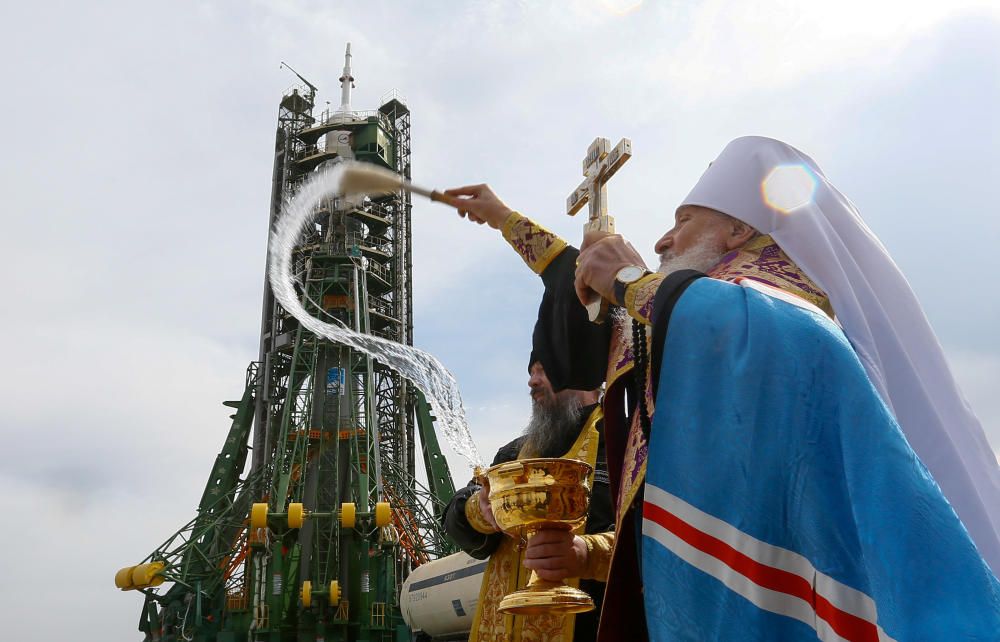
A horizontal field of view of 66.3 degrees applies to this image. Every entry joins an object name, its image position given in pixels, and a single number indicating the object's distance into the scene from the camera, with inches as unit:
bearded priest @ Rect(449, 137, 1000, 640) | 48.8
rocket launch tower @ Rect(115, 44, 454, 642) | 938.1
